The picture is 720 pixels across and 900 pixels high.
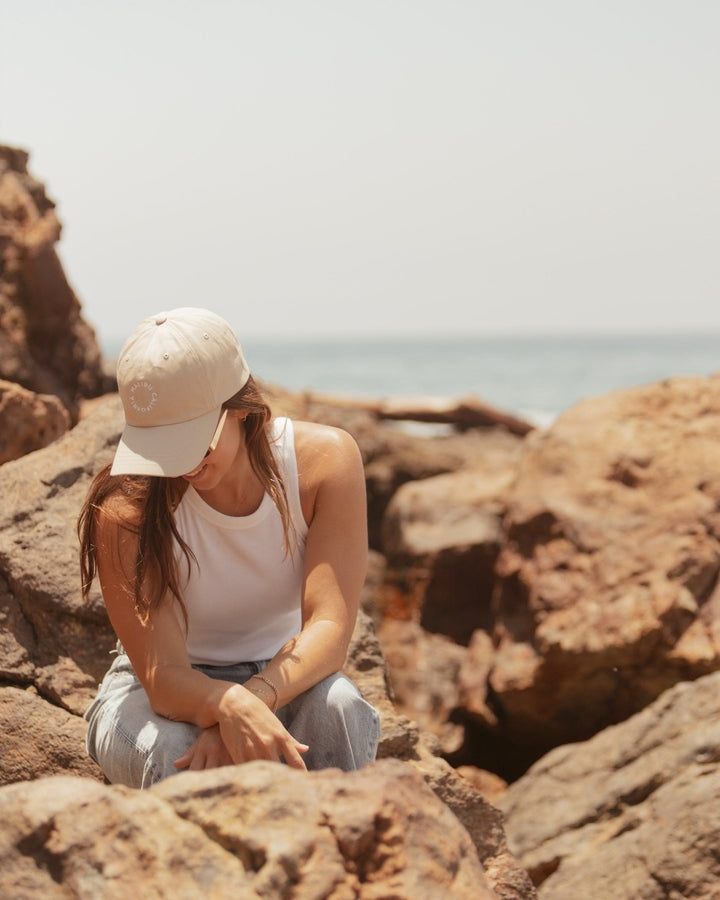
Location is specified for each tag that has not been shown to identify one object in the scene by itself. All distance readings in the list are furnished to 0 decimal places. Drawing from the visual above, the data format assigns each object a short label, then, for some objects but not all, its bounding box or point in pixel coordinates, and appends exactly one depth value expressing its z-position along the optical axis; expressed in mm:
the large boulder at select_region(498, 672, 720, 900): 3473
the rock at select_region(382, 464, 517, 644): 6336
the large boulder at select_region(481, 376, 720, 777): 5230
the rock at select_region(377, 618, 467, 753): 5801
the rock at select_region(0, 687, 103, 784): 3367
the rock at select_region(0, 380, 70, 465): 4617
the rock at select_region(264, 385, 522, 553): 7547
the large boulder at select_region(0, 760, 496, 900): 1908
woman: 2656
